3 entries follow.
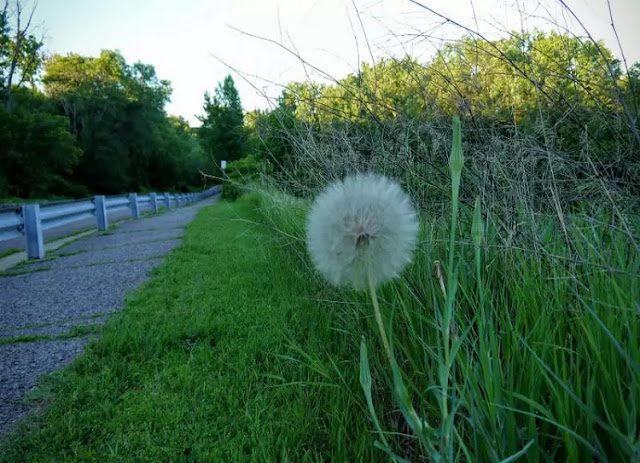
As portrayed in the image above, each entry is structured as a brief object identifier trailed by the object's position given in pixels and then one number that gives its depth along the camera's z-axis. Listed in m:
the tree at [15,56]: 26.97
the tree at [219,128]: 46.91
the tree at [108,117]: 44.00
